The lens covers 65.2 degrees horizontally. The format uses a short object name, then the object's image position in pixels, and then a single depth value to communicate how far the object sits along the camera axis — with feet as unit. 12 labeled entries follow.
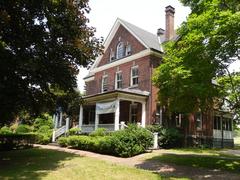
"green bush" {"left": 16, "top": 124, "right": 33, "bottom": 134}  81.41
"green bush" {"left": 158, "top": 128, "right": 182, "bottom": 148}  52.04
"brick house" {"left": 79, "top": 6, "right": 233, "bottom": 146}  57.74
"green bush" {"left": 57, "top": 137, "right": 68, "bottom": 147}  54.88
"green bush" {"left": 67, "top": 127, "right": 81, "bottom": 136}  62.16
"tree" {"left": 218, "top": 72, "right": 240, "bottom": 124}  35.43
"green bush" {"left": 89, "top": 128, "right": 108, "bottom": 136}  51.51
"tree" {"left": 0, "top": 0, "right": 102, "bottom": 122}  30.66
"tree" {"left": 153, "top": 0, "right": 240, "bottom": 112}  30.04
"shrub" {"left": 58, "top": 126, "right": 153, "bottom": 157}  41.39
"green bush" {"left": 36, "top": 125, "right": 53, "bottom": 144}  62.58
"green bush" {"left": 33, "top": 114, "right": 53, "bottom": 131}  84.41
